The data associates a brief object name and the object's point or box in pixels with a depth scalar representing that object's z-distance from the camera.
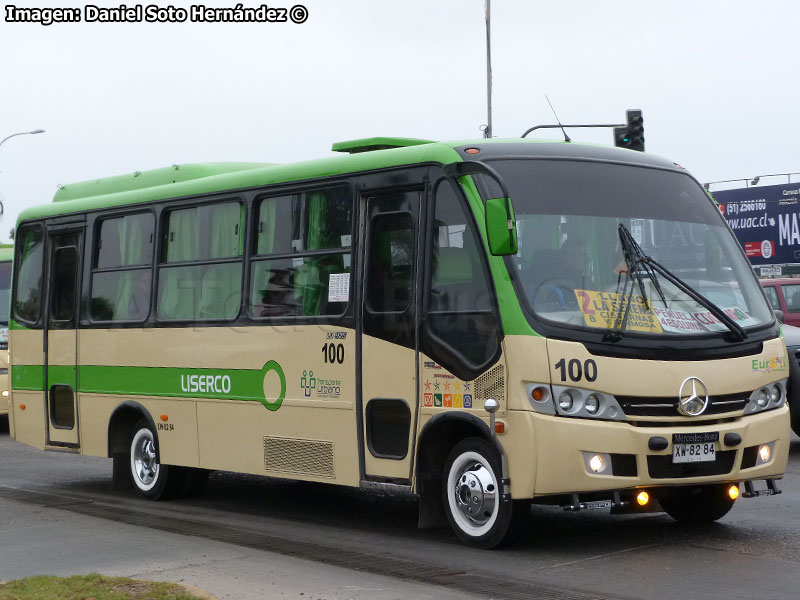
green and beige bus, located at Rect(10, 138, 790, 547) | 8.91
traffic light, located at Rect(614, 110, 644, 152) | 24.73
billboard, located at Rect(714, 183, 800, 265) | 58.53
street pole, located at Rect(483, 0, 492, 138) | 38.97
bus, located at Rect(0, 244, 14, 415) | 21.81
